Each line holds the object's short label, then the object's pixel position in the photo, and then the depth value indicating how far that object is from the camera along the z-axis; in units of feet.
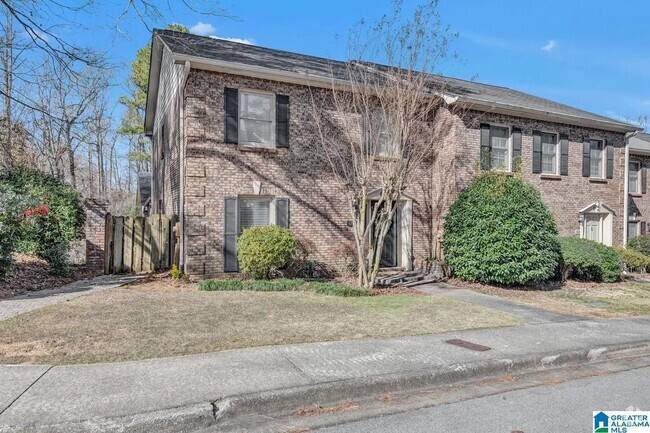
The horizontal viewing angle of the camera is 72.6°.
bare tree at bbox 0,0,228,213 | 30.42
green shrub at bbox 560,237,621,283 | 42.14
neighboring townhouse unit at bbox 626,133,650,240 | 62.13
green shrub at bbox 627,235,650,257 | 55.48
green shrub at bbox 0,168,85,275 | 34.88
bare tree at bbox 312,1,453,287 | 34.76
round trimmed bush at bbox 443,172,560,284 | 37.55
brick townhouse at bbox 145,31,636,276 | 36.81
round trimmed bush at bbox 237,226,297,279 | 34.45
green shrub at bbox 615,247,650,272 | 51.42
